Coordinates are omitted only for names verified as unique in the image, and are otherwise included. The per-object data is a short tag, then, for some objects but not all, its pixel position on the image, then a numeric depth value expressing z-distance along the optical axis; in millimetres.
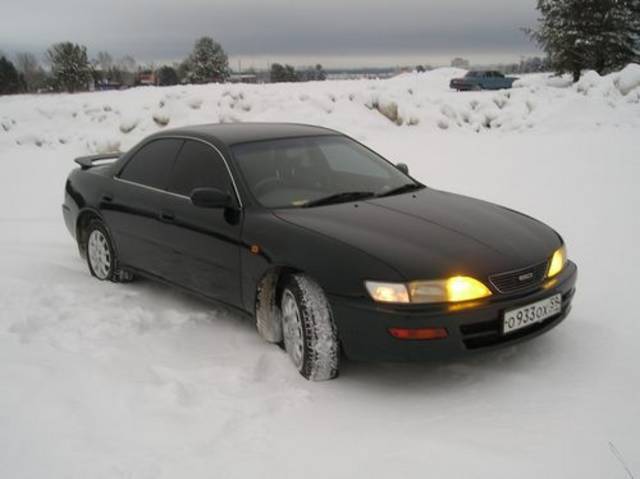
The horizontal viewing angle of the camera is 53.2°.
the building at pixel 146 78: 67250
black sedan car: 3176
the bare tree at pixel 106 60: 114888
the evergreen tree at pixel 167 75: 82312
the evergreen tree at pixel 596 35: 29797
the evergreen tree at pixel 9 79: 70000
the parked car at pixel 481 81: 30891
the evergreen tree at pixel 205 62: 66375
